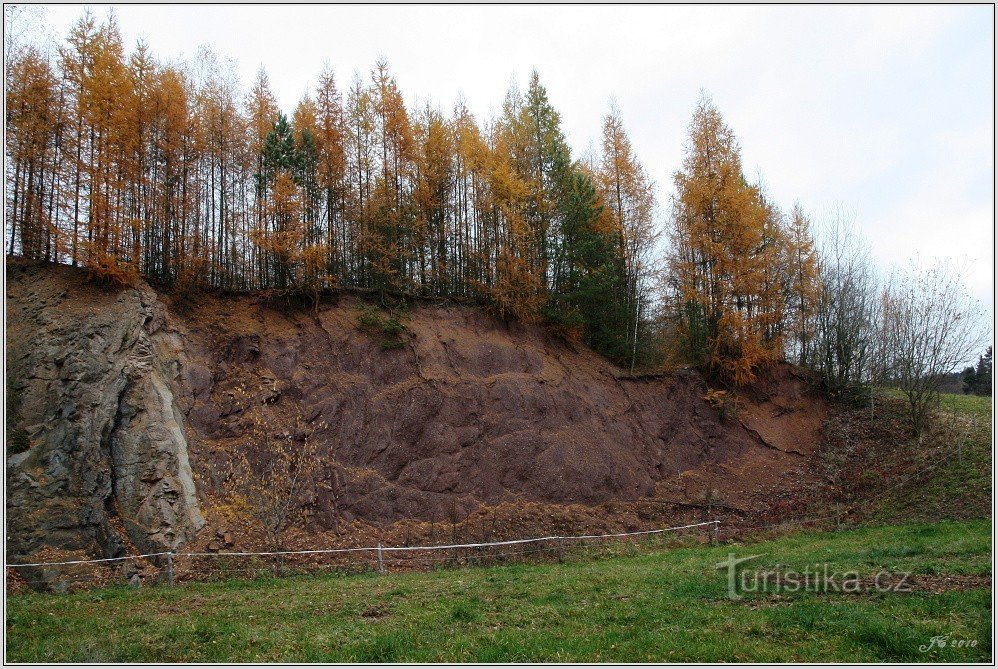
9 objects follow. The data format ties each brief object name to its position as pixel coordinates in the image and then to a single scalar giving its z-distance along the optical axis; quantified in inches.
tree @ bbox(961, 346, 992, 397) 1667.1
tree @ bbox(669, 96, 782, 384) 994.7
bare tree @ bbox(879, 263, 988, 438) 913.5
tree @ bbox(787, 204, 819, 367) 1131.9
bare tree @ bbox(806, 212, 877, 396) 1112.8
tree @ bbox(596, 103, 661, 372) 1058.7
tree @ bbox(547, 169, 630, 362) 933.2
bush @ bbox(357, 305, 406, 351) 810.0
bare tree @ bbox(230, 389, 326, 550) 601.6
